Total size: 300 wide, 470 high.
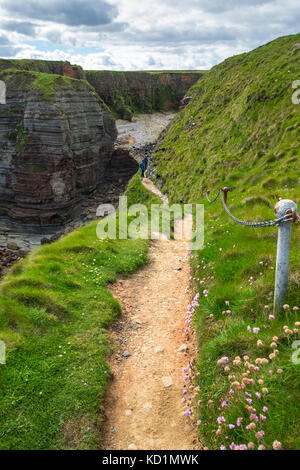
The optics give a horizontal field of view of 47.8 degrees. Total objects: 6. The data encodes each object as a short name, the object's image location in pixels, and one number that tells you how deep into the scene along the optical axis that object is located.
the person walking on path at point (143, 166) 47.53
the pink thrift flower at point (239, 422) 4.20
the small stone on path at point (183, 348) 7.28
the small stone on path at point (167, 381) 6.41
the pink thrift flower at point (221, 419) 4.41
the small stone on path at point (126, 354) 7.50
